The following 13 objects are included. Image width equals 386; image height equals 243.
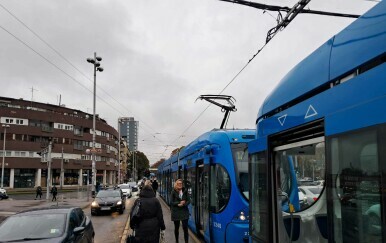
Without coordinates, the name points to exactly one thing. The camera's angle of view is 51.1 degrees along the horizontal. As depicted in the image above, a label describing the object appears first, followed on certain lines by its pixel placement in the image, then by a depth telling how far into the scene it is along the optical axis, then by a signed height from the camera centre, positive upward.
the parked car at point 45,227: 7.82 -1.13
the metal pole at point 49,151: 35.06 +1.75
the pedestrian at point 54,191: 39.56 -1.91
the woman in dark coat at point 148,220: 6.93 -0.85
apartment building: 72.75 +5.99
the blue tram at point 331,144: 2.70 +0.23
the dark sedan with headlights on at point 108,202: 22.73 -1.74
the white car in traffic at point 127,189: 44.59 -1.98
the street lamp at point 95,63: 30.76 +8.17
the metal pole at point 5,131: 66.04 +6.93
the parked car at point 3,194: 45.64 -2.60
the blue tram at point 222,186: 8.59 -0.35
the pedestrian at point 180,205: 10.21 -0.85
